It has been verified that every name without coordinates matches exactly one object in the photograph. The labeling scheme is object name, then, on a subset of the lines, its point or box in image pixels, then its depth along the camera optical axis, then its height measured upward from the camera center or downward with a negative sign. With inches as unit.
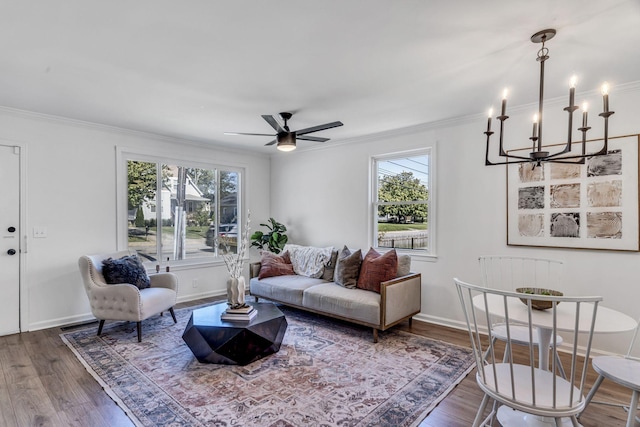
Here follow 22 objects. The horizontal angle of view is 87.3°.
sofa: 134.0 -36.9
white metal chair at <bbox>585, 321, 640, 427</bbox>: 65.1 -33.9
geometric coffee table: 109.4 -43.8
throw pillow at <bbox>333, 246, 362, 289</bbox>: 155.0 -29.1
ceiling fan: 121.3 +28.8
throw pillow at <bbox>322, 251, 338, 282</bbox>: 170.6 -31.1
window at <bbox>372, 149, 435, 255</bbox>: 166.2 +3.4
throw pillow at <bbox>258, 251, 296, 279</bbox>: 180.4 -32.0
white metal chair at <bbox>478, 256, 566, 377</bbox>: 129.3 -26.4
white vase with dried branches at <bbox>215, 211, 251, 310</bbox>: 119.9 -28.8
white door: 140.3 -14.0
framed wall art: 114.6 +2.6
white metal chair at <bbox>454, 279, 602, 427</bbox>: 57.2 -33.5
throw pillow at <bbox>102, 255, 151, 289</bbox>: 140.6 -27.9
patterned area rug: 84.5 -52.4
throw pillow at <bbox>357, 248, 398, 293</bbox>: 143.6 -27.2
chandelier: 65.5 +21.2
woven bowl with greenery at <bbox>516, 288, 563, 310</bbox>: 77.1 -21.5
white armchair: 131.6 -36.9
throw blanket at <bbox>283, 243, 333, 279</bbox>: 174.7 -28.0
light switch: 146.9 -11.5
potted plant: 214.5 -20.0
